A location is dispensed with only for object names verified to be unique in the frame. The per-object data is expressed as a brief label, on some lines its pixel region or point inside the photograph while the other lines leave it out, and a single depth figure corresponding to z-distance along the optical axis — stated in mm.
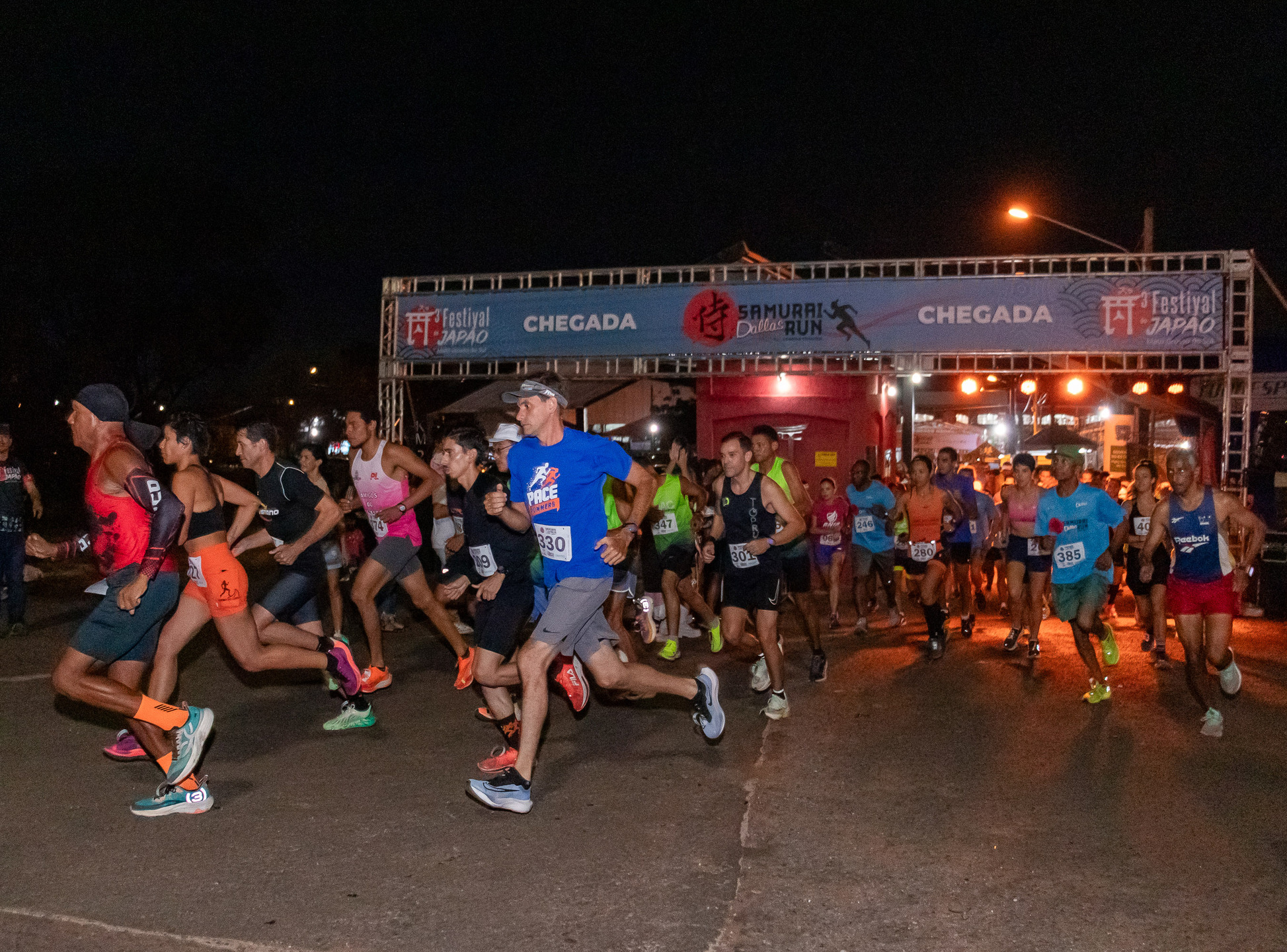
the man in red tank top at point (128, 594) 5035
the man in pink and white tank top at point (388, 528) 7457
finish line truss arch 12391
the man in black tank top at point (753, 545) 7020
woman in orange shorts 5555
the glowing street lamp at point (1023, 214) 15500
